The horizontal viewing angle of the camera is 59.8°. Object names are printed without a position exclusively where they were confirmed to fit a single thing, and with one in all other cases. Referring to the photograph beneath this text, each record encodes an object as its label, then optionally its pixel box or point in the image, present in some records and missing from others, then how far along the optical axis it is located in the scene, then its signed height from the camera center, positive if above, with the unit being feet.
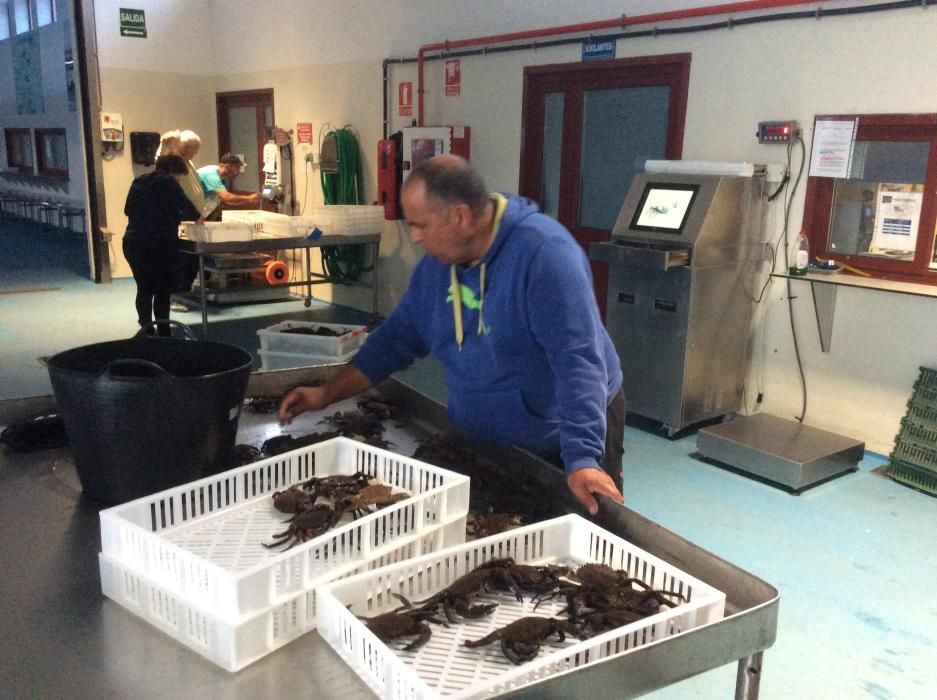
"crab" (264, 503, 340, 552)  4.48 -2.00
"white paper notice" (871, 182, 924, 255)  13.17 -0.72
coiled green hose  24.29 -1.01
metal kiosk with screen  14.14 -2.14
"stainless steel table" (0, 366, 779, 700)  3.53 -2.25
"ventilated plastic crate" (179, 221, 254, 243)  19.93 -1.84
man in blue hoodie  5.61 -1.21
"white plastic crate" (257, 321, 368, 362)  14.85 -3.32
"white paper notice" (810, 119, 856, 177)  13.26 +0.39
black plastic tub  4.84 -1.64
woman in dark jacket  18.31 -1.64
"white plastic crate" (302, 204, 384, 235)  22.34 -1.60
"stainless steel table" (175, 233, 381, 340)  19.89 -2.24
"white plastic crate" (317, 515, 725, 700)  3.42 -2.10
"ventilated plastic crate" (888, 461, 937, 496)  12.55 -4.62
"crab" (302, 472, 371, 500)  5.07 -2.02
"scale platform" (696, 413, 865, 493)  12.53 -4.35
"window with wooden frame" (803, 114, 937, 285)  12.92 -0.50
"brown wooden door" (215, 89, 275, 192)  28.99 +1.05
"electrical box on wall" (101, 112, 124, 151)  27.86 +0.70
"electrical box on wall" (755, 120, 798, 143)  13.93 +0.65
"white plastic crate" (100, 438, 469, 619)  3.74 -1.97
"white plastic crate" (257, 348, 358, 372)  14.88 -3.68
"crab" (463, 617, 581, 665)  3.71 -2.14
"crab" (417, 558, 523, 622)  4.04 -2.13
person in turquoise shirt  23.76 -0.81
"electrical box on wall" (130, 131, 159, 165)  28.66 +0.21
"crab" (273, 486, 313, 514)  4.80 -1.99
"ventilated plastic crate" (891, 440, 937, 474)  12.53 -4.27
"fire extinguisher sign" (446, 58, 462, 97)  20.68 +2.11
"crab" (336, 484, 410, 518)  4.81 -1.98
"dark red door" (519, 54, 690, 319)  16.17 +0.70
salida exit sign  28.32 +4.43
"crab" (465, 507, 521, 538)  4.91 -2.15
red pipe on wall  14.09 +2.80
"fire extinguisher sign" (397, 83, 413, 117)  22.34 +1.64
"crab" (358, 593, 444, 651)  3.71 -2.10
